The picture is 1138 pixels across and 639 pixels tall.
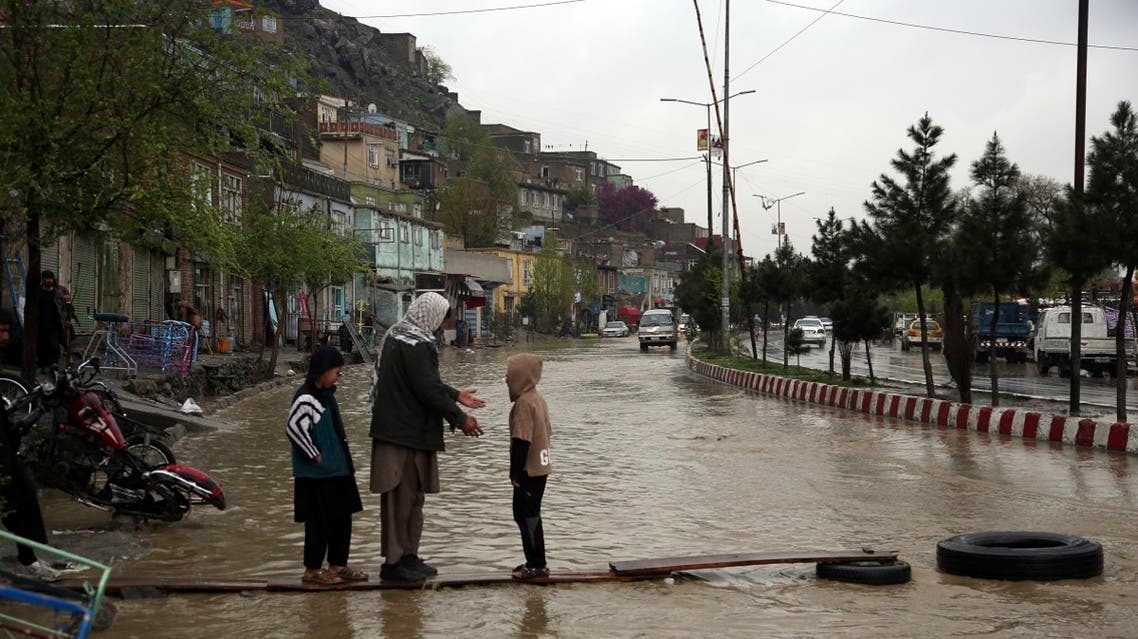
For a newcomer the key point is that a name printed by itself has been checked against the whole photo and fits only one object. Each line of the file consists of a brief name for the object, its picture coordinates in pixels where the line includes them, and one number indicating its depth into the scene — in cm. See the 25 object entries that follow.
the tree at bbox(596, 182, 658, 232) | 15725
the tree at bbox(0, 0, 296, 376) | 1216
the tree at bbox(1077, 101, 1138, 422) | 1914
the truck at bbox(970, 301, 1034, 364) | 4975
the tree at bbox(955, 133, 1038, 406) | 2306
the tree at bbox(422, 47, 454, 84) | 15725
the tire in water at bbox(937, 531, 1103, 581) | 888
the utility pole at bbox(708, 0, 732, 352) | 4806
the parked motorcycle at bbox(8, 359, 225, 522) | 1102
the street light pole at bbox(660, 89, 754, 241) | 6031
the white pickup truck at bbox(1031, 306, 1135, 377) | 3847
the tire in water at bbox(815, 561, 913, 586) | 877
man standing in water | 860
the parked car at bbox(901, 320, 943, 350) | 6606
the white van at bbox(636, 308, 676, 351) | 6806
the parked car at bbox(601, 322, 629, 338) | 10762
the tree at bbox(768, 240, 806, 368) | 4244
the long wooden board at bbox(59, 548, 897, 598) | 840
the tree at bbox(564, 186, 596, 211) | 14650
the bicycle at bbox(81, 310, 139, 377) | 2144
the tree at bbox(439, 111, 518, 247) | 10181
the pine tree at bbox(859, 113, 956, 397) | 2598
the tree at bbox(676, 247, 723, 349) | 5719
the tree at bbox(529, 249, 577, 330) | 9969
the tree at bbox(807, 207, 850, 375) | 3534
